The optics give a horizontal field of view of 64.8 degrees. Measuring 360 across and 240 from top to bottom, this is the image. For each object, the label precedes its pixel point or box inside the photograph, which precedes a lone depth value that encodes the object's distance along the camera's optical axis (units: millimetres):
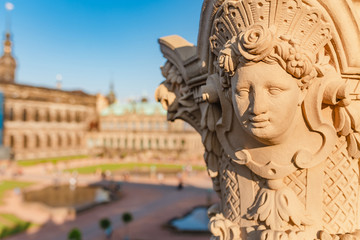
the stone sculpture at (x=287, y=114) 2369
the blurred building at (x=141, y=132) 62469
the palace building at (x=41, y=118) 54906
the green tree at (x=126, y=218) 15516
